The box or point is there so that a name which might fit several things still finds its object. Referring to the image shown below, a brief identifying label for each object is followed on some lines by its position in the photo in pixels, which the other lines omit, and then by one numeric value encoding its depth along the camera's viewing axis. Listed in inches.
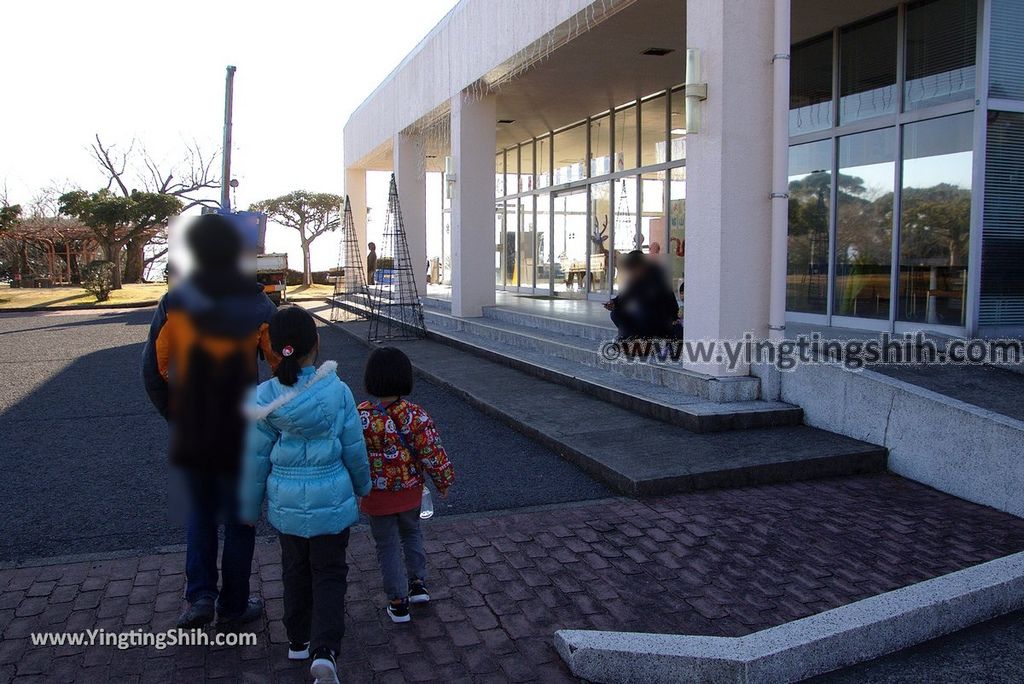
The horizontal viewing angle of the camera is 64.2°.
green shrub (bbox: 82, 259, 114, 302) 962.7
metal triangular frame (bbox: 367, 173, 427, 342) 580.4
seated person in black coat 347.6
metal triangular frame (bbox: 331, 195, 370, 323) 805.2
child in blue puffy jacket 119.1
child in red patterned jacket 149.7
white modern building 293.9
